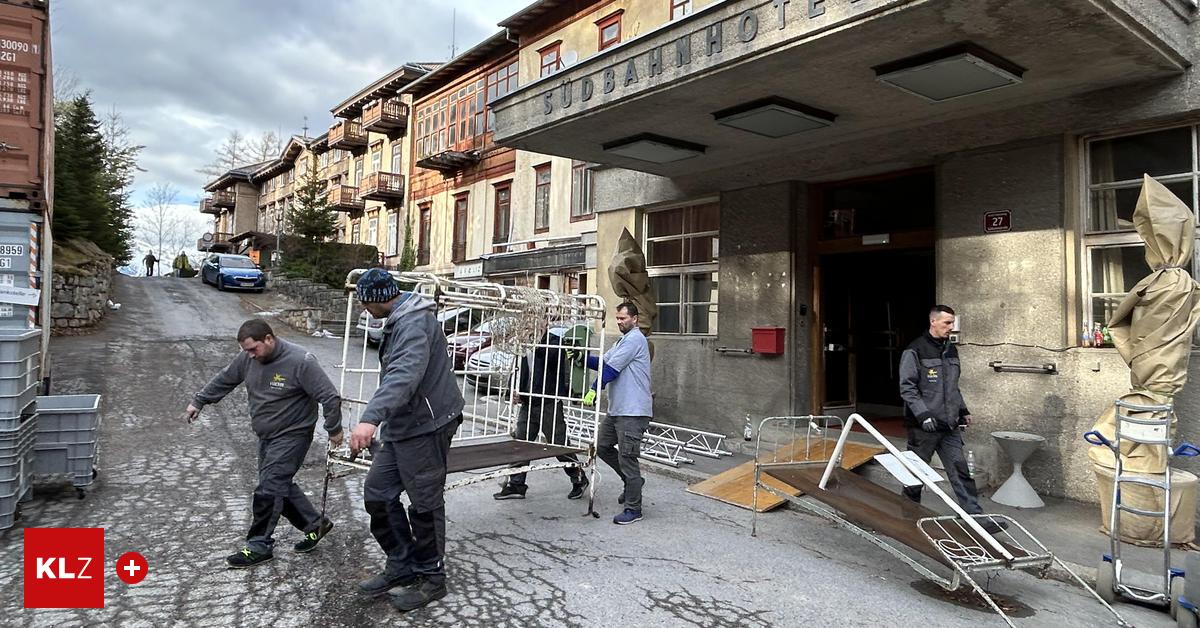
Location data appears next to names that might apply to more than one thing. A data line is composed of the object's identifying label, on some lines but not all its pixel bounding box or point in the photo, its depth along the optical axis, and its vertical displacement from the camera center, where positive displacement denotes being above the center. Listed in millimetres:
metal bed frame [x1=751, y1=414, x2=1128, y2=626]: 4164 -1246
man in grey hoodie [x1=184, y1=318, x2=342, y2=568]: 4621 -621
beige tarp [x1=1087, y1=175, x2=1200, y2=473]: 5441 +244
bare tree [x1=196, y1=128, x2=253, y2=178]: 59562 +14548
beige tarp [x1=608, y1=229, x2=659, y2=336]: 9719 +766
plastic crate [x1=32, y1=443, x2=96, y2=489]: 5965 -1153
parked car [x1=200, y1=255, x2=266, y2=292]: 26766 +2158
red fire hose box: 9172 -74
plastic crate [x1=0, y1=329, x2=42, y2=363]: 5133 -118
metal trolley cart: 4254 -1158
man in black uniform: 5629 -545
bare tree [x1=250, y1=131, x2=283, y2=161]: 59781 +15458
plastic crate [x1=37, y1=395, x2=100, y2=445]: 5988 -817
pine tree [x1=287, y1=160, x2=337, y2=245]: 27719 +4504
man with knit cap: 4047 -794
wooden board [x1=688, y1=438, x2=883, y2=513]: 6688 -1516
